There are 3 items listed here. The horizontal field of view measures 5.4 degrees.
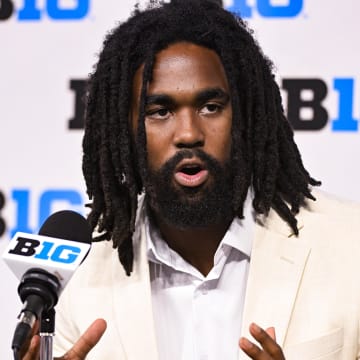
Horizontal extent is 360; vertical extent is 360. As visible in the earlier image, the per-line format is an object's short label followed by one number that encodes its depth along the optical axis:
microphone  4.33
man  4.66
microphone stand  4.38
